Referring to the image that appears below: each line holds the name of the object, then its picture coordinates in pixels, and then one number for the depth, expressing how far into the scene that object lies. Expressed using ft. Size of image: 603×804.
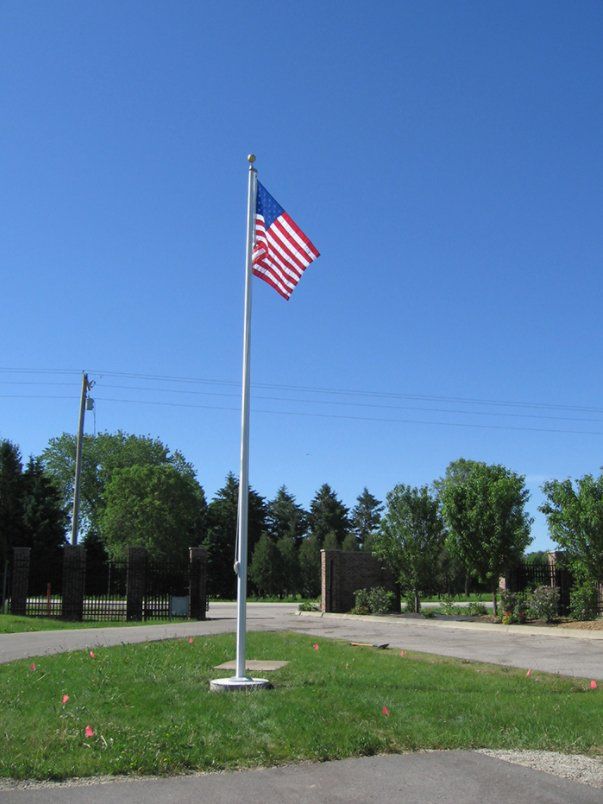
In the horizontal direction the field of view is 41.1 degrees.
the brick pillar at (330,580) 107.04
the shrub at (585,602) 74.69
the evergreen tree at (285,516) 301.43
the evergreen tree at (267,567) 211.00
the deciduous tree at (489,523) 87.10
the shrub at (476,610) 94.94
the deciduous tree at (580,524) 72.84
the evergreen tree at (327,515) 296.51
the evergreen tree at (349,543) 238.29
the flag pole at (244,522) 32.42
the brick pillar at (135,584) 97.50
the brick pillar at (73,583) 95.14
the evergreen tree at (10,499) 177.37
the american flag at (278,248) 37.91
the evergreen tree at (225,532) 230.07
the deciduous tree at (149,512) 205.87
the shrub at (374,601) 99.55
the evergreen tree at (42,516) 186.70
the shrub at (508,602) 81.58
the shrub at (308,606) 112.00
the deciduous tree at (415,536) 99.40
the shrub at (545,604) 76.95
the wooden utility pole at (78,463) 115.85
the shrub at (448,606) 101.50
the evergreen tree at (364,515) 346.54
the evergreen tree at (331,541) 236.10
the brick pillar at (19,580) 94.07
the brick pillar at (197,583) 98.89
